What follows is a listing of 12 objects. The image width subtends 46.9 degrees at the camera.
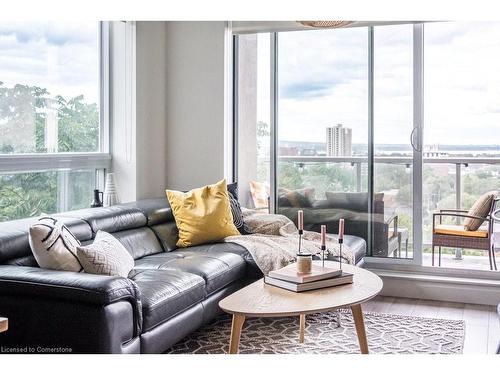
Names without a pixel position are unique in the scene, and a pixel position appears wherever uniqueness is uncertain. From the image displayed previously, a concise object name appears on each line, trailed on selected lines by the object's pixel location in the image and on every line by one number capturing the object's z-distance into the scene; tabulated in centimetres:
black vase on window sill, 428
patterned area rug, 320
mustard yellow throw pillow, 407
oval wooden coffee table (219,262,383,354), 247
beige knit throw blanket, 374
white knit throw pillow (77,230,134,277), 276
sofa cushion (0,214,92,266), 274
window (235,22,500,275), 457
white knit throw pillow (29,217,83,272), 270
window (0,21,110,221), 370
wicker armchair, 491
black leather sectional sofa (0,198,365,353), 236
